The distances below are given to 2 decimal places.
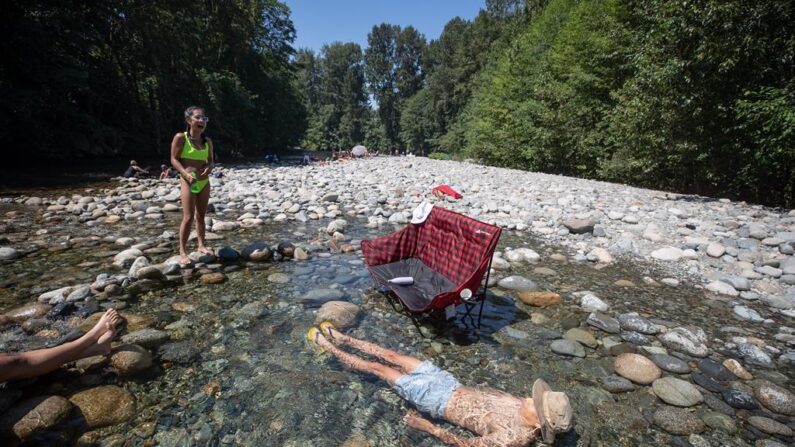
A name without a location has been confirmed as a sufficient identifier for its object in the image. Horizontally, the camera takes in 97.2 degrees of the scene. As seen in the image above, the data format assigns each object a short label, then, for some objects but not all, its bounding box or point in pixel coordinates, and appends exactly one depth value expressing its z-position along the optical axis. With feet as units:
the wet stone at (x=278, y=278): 17.94
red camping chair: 13.06
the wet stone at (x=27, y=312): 12.67
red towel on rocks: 39.42
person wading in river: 17.39
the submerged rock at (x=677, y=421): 9.25
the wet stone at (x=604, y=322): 14.37
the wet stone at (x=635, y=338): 13.46
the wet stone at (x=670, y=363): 11.71
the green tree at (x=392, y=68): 253.03
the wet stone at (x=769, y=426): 9.10
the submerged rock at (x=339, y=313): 14.01
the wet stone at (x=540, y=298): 16.65
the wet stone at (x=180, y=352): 11.23
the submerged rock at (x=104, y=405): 8.57
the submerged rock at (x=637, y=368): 11.23
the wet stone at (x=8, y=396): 8.29
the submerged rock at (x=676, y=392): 10.22
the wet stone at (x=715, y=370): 11.36
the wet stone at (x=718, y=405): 9.94
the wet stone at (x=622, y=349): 12.86
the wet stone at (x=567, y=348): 12.67
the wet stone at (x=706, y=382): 10.88
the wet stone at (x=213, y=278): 17.16
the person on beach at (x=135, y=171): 51.08
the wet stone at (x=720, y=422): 9.30
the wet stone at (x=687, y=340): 12.77
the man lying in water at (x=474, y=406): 7.91
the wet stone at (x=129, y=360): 10.32
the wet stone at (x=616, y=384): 10.85
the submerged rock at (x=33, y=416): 7.70
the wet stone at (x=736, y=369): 11.44
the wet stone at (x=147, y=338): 11.72
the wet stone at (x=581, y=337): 13.37
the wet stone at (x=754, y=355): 12.22
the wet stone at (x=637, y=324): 14.19
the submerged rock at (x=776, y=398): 9.91
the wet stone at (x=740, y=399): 10.10
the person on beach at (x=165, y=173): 52.51
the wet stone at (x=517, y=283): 18.26
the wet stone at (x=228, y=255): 20.01
